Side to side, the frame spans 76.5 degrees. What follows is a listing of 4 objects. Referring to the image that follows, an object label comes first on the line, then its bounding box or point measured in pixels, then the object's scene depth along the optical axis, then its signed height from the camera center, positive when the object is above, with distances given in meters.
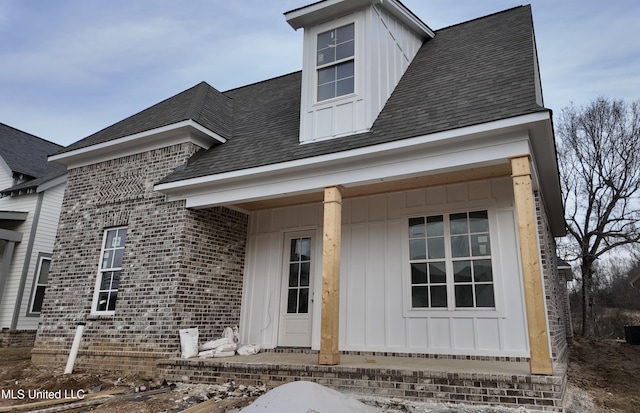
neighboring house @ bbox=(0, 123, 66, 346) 11.86 +1.90
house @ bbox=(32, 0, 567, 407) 5.64 +1.75
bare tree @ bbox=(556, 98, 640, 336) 17.91 +6.44
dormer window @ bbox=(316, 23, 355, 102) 7.05 +4.24
